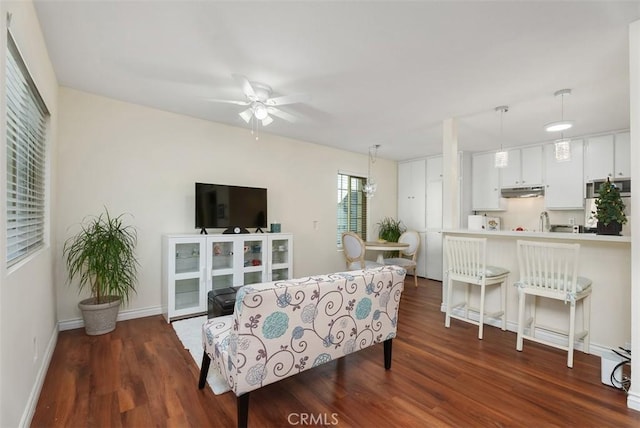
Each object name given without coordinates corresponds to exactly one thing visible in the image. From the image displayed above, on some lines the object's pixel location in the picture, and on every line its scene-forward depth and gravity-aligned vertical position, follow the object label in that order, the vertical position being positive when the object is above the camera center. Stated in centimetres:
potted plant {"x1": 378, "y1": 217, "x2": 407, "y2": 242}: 593 -35
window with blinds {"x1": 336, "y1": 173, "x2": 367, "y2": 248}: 560 +12
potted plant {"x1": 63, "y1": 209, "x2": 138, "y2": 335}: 286 -57
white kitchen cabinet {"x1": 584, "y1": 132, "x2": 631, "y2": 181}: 414 +83
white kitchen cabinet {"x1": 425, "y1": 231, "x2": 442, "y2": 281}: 559 -82
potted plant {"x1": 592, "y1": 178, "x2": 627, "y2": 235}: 249 +3
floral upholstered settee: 158 -72
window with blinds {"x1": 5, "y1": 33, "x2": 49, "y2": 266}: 166 +35
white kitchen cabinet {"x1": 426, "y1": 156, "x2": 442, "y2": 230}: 568 +39
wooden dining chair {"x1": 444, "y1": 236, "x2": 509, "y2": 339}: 308 -64
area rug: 209 -126
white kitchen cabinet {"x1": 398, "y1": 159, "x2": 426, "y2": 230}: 598 +40
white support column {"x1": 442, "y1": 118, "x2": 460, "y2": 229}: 379 +54
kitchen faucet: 488 -15
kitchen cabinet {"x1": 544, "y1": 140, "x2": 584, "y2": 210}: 450 +53
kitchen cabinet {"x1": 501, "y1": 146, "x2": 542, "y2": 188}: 489 +78
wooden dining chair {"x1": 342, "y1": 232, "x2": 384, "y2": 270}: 465 -64
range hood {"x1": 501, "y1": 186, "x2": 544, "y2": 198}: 487 +37
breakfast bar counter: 251 -68
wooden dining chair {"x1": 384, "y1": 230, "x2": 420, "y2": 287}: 513 -74
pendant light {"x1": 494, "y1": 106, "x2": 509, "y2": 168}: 337 +67
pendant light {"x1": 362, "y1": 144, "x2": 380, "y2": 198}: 520 +77
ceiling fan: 243 +100
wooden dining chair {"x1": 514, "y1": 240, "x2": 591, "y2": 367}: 244 -61
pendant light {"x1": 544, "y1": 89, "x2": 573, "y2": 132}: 290 +93
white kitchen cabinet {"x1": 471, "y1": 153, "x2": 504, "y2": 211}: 533 +55
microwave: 409 +40
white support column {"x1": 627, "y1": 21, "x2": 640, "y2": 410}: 191 -3
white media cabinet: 333 -69
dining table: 483 -57
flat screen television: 367 +5
